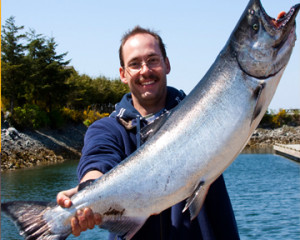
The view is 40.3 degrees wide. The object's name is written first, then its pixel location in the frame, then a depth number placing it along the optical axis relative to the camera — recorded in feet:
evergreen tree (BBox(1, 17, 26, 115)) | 132.57
